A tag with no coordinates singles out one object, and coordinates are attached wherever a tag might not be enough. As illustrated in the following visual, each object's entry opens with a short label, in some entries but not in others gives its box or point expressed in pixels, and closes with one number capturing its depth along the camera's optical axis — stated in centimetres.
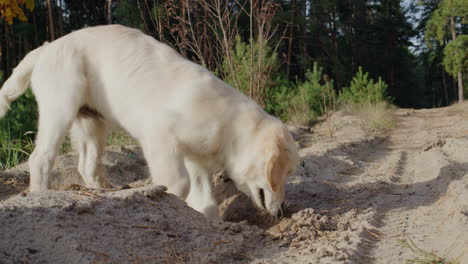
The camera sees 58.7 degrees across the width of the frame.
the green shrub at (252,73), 826
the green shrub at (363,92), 1520
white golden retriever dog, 322
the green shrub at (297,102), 1259
